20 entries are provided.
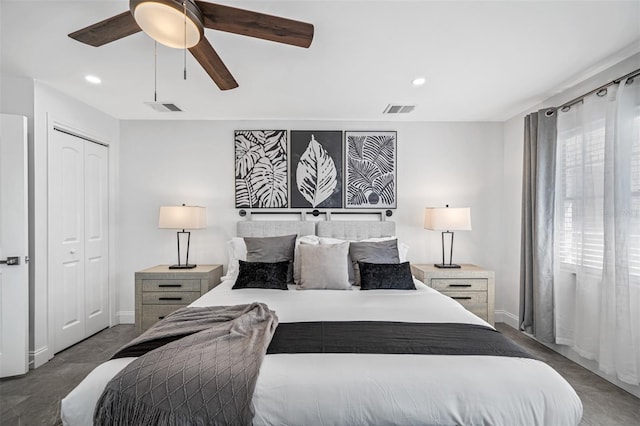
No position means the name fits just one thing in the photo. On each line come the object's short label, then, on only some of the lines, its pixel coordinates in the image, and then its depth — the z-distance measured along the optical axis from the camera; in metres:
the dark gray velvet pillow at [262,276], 2.77
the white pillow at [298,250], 3.06
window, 2.22
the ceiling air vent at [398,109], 3.30
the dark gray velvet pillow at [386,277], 2.78
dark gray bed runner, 1.54
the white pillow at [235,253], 3.22
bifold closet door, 2.95
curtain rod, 2.18
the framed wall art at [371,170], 3.80
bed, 1.24
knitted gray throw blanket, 1.21
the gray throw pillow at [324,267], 2.78
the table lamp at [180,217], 3.34
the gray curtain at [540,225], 2.94
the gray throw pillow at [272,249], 3.04
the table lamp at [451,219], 3.33
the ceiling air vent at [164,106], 3.24
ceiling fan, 1.33
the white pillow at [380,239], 3.31
